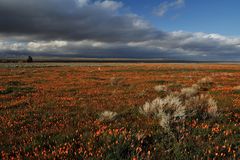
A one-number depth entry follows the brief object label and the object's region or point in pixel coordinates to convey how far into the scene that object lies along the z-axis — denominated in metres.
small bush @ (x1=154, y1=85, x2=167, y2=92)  14.53
